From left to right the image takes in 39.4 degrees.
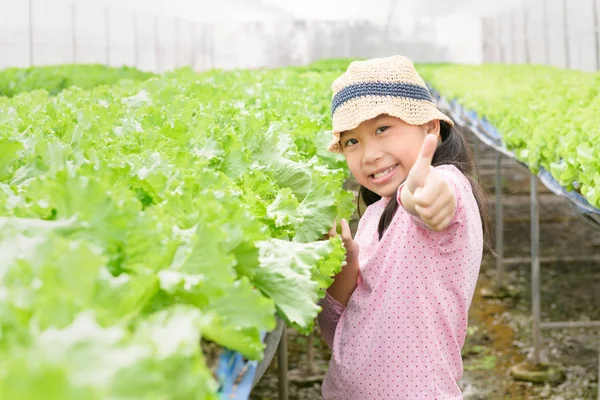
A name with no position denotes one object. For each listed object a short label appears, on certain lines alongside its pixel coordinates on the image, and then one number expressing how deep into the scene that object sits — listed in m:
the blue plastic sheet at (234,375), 1.73
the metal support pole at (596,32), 18.80
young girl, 2.84
